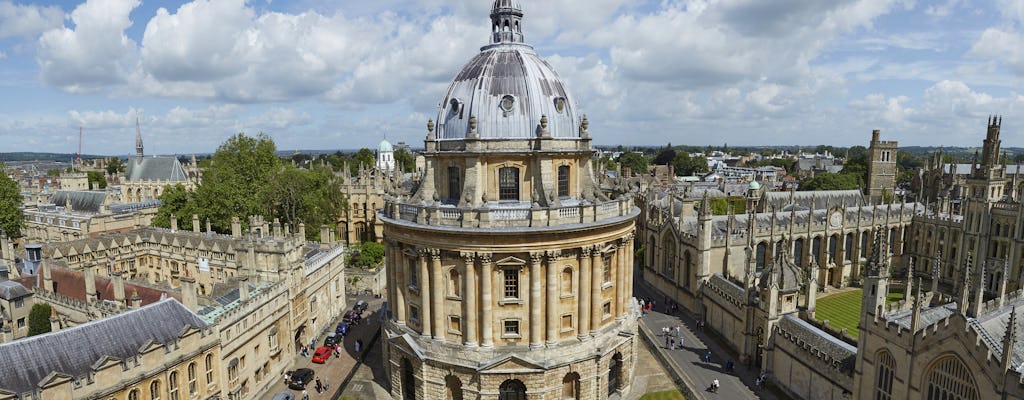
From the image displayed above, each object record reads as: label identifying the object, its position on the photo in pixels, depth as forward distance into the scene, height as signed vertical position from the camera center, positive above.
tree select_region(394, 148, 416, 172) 157.94 -4.80
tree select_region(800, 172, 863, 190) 109.06 -8.27
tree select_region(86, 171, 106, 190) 132.25 -9.33
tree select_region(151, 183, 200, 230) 68.91 -8.11
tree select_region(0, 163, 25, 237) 63.34 -7.35
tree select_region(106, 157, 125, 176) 176.50 -7.44
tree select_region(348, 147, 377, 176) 155.12 -4.26
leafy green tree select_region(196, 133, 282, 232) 65.94 -4.77
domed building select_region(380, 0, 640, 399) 30.94 -6.49
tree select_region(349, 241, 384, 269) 62.22 -12.87
